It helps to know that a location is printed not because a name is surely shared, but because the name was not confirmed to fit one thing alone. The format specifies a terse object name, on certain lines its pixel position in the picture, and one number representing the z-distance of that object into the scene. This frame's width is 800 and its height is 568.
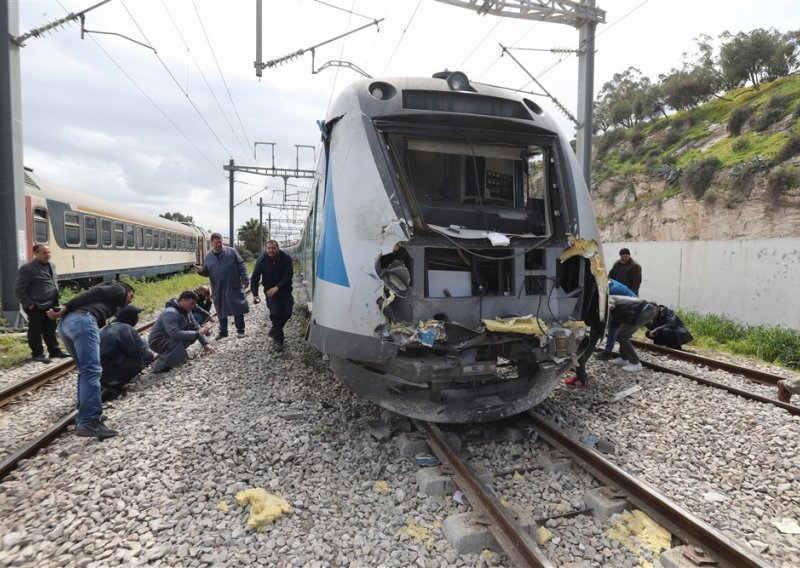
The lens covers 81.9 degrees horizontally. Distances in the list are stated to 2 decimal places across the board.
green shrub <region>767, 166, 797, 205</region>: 16.20
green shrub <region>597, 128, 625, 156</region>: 32.09
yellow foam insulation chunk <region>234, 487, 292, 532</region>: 2.96
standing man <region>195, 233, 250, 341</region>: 7.78
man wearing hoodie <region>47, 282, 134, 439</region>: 4.33
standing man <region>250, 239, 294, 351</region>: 7.15
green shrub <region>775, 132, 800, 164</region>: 17.00
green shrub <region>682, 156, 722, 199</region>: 19.67
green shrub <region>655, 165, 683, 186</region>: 22.06
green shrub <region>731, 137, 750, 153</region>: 20.11
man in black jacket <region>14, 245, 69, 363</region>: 6.73
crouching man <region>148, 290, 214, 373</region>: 6.48
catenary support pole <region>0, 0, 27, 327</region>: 9.55
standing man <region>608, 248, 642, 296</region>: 8.13
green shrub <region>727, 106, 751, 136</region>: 22.07
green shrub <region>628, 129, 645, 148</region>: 29.92
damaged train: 3.66
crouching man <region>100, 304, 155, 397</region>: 5.49
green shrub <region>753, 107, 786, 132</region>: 20.25
